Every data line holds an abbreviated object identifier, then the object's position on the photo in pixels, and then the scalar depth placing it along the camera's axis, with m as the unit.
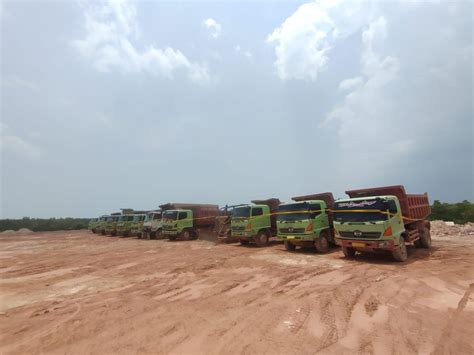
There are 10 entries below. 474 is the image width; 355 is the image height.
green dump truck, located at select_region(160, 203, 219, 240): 20.88
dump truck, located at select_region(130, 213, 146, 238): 24.96
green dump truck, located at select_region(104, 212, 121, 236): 28.62
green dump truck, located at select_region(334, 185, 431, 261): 9.71
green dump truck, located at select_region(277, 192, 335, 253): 12.45
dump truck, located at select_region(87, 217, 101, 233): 32.79
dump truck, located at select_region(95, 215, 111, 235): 30.29
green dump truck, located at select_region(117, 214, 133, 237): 26.77
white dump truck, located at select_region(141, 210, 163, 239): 22.67
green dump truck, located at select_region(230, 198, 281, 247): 15.85
